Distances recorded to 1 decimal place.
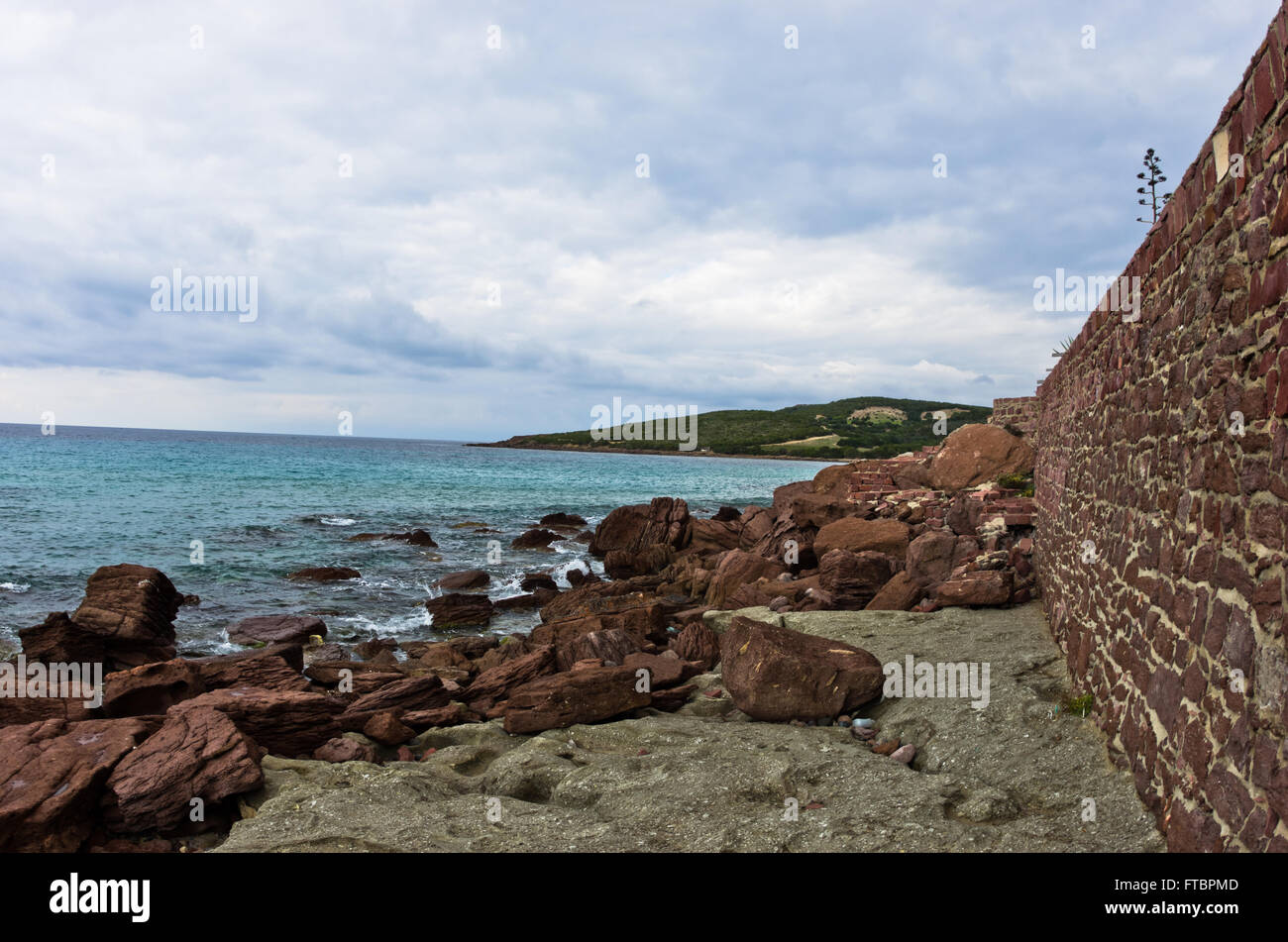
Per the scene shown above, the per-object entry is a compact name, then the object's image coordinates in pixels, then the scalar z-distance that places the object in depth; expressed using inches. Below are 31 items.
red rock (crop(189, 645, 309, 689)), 366.6
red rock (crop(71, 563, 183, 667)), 489.4
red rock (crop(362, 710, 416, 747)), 308.7
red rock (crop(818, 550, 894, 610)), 489.4
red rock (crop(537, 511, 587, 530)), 1512.1
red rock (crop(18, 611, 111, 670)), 454.3
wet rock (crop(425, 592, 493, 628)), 705.0
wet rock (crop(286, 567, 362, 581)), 896.9
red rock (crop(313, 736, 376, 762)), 282.0
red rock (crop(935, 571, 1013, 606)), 412.2
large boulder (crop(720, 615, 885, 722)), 305.7
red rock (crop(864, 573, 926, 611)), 448.1
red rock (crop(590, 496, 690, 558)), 1016.2
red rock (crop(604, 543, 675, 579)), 947.3
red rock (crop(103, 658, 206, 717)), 334.3
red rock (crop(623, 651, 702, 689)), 363.9
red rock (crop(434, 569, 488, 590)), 872.9
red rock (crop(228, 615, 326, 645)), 610.5
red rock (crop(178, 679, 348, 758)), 291.9
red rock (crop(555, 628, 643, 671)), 418.0
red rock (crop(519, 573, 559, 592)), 864.9
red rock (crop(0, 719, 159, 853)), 209.8
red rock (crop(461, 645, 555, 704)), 370.6
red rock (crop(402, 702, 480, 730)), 330.3
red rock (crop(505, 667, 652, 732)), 313.1
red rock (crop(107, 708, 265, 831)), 221.9
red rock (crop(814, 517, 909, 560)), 575.2
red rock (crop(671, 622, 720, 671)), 433.1
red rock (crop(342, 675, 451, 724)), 345.1
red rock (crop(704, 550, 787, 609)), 631.8
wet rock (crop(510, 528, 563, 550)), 1246.4
